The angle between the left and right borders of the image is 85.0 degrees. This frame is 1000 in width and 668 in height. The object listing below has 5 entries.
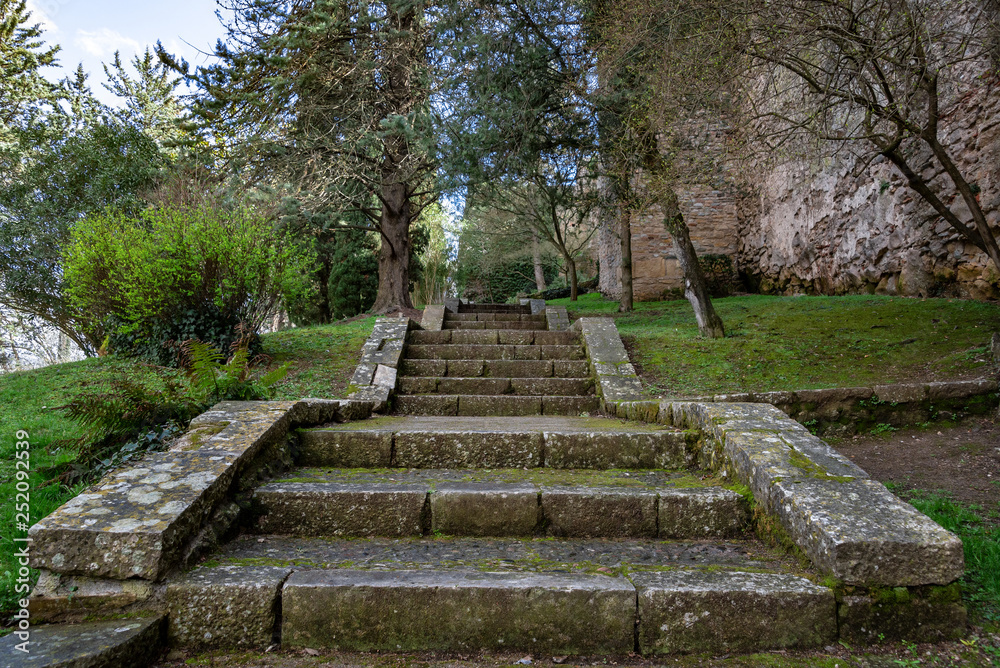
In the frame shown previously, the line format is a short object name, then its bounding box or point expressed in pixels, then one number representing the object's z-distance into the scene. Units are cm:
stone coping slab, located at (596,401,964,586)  199
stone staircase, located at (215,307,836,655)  198
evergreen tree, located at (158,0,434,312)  923
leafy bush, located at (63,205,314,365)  625
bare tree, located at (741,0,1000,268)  414
